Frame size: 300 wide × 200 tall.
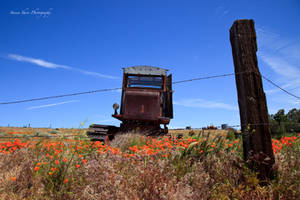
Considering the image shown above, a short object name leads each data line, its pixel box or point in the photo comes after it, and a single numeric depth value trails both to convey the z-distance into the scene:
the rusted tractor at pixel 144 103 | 9.84
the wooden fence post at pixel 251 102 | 3.55
